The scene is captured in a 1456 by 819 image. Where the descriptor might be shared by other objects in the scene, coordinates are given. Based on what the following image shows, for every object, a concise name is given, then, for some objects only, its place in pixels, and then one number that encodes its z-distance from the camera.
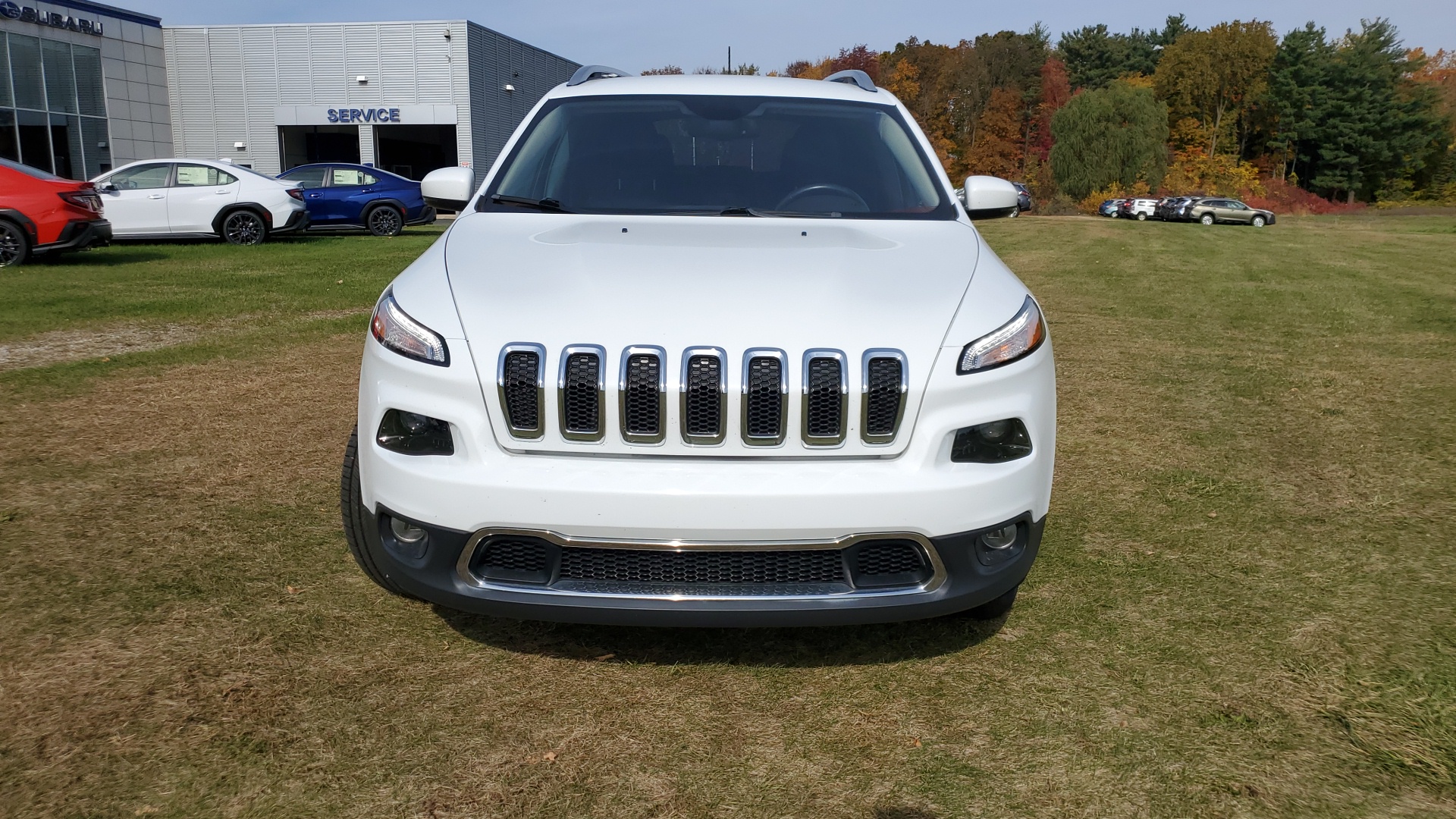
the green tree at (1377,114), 73.12
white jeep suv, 2.42
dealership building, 38.22
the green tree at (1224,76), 83.88
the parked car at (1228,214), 50.31
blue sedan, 20.81
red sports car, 12.84
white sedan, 17.09
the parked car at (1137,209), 58.09
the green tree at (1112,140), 72.31
